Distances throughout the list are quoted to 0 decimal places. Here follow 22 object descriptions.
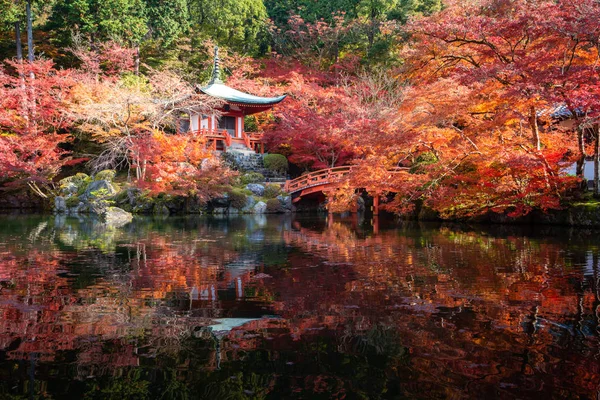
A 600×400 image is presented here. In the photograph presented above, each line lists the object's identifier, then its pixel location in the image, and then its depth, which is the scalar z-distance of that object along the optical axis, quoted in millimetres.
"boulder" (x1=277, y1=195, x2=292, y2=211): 24766
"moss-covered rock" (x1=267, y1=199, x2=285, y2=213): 24266
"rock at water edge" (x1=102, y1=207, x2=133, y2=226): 18484
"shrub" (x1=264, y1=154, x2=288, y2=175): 28516
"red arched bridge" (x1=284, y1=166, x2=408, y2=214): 23366
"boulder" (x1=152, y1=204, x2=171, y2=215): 23328
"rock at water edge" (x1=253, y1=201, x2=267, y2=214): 24012
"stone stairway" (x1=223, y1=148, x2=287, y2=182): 27797
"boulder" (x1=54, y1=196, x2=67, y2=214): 24484
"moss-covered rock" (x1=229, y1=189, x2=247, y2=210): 23934
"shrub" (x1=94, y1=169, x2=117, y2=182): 24906
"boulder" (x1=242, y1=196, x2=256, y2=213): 23983
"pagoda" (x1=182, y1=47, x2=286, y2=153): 28469
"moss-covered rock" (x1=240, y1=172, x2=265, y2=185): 25875
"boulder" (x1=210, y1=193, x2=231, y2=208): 23914
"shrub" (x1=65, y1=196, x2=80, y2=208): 24312
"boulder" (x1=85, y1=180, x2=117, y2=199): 22875
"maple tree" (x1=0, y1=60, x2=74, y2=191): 23297
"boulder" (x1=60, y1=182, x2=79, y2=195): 25000
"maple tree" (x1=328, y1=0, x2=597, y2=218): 11508
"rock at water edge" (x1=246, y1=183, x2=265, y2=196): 25131
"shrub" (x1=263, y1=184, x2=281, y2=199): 25022
